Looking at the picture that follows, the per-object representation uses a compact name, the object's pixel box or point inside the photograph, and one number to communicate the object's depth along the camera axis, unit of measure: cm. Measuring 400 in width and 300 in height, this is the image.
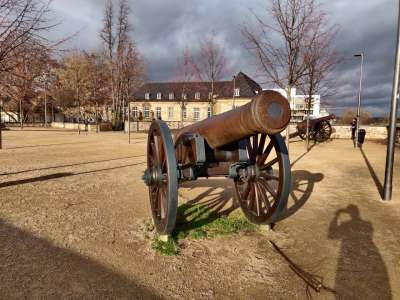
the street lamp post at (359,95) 1648
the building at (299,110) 4748
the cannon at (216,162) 318
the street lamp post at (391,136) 575
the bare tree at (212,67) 3070
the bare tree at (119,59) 3525
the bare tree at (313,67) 1118
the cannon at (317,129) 1969
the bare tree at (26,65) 592
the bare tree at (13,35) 548
